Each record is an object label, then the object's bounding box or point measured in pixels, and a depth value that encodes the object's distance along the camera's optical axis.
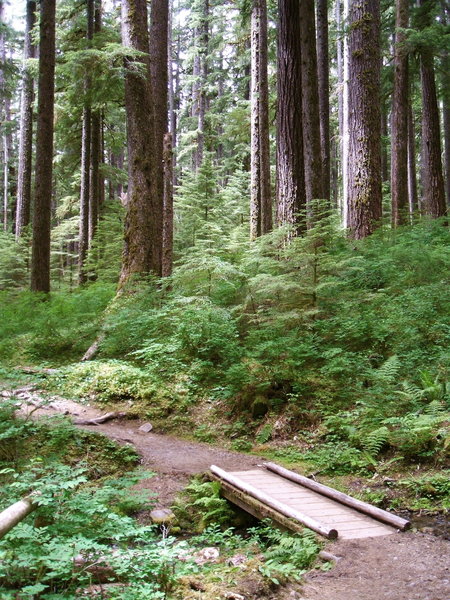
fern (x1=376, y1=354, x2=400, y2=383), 6.79
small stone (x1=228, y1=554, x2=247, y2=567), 4.10
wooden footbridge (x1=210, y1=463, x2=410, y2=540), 4.52
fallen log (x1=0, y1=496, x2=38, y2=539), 3.21
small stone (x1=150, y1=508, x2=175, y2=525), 5.27
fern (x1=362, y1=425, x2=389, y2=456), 5.95
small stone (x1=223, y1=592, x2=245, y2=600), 3.39
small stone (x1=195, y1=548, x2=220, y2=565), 4.29
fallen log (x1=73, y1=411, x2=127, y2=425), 7.77
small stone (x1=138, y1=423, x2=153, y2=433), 7.86
